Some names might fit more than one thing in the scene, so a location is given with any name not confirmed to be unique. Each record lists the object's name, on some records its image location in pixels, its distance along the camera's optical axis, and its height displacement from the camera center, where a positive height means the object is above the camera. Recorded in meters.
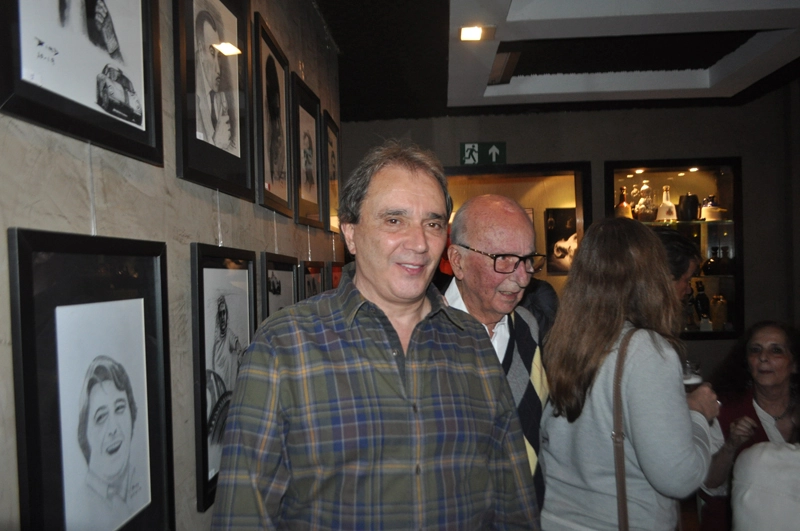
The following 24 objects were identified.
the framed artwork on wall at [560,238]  6.18 +0.12
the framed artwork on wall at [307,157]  2.45 +0.48
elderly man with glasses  1.83 -0.10
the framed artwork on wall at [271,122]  1.88 +0.50
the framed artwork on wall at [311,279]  2.55 -0.12
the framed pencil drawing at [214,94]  1.27 +0.43
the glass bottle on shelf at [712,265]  5.61 -0.21
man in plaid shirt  1.17 -0.34
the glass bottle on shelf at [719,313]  5.57 -0.70
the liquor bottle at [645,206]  5.63 +0.41
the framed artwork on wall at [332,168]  3.24 +0.54
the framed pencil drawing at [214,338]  1.32 -0.22
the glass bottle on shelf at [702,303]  5.61 -0.60
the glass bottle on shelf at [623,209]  5.58 +0.38
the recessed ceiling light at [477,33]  3.42 +1.37
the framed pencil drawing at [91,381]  0.73 -0.19
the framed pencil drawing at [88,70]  0.72 +0.30
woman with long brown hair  1.42 -0.40
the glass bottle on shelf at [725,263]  5.58 -0.19
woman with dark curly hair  2.32 -0.71
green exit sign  5.56 +0.98
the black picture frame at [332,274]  3.23 -0.11
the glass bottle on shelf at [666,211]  5.69 +0.36
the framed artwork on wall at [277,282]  1.94 -0.10
